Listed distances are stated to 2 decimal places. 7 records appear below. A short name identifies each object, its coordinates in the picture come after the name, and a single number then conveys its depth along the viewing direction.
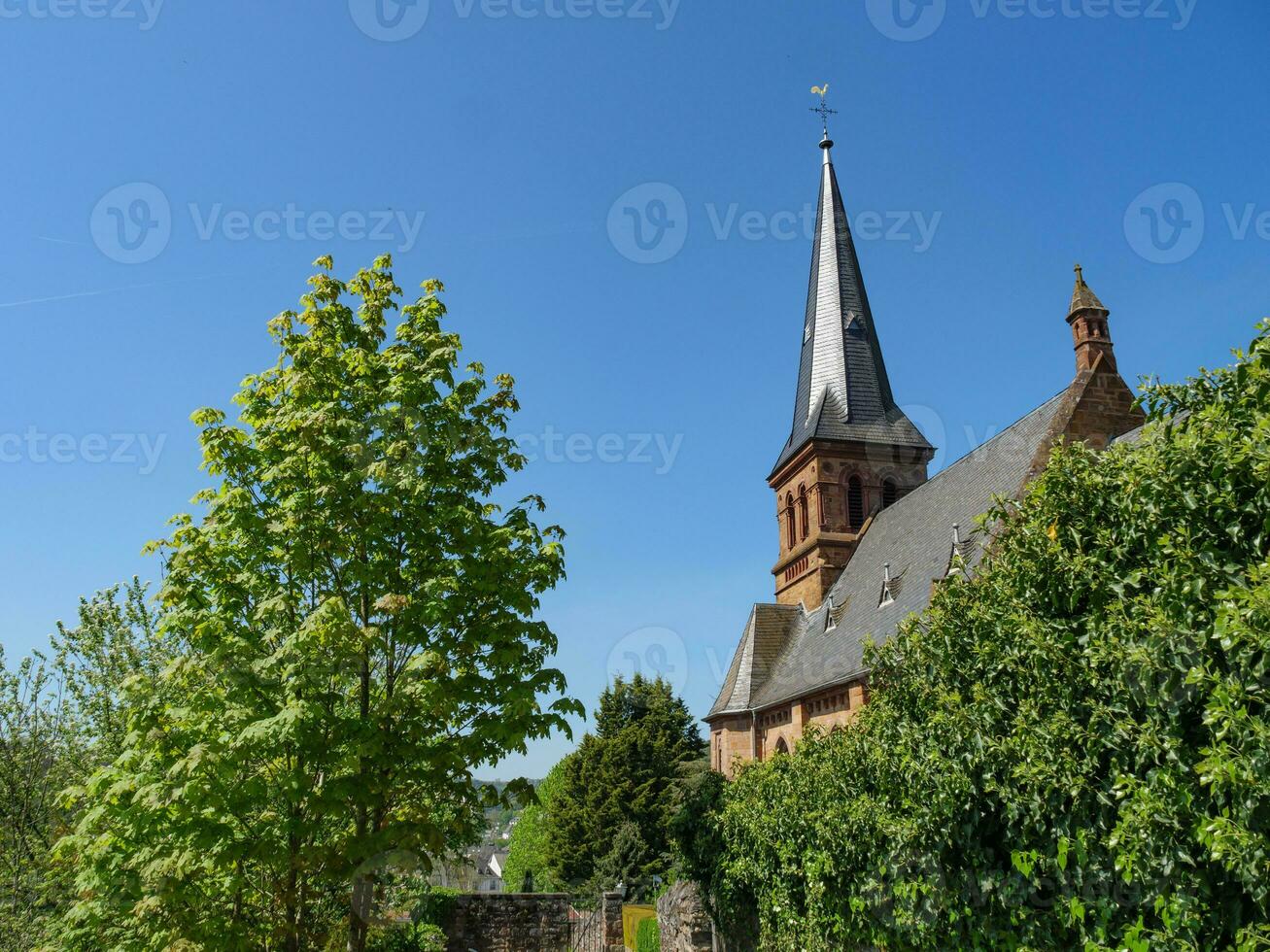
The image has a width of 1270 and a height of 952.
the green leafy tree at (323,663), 8.88
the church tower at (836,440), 35.88
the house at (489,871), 103.41
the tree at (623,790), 43.25
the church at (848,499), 22.70
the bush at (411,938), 16.80
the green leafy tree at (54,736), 15.41
